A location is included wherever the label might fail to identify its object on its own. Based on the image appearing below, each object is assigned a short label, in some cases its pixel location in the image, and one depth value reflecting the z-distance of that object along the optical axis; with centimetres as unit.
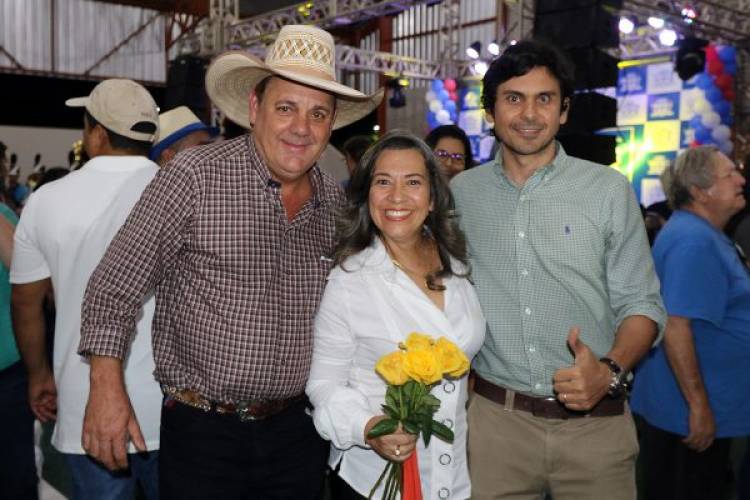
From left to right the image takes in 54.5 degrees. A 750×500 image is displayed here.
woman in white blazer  213
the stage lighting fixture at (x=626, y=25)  1085
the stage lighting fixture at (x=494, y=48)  1243
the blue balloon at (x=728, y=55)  1142
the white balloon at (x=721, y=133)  1123
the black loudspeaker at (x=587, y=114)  560
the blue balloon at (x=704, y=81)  1152
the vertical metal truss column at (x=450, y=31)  1442
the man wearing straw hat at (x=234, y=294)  202
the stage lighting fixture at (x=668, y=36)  1127
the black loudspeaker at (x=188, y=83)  1132
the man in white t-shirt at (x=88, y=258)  250
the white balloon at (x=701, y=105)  1148
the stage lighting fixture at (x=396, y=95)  1553
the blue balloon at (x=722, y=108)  1138
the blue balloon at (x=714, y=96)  1144
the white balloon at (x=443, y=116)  1487
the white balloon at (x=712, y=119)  1135
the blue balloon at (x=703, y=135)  1138
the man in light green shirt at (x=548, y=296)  224
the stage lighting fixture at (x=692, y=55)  1078
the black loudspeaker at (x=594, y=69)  582
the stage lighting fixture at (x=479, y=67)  1379
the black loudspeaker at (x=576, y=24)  581
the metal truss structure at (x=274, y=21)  1127
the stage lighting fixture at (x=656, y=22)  1017
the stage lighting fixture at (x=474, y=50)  1395
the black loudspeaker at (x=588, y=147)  556
